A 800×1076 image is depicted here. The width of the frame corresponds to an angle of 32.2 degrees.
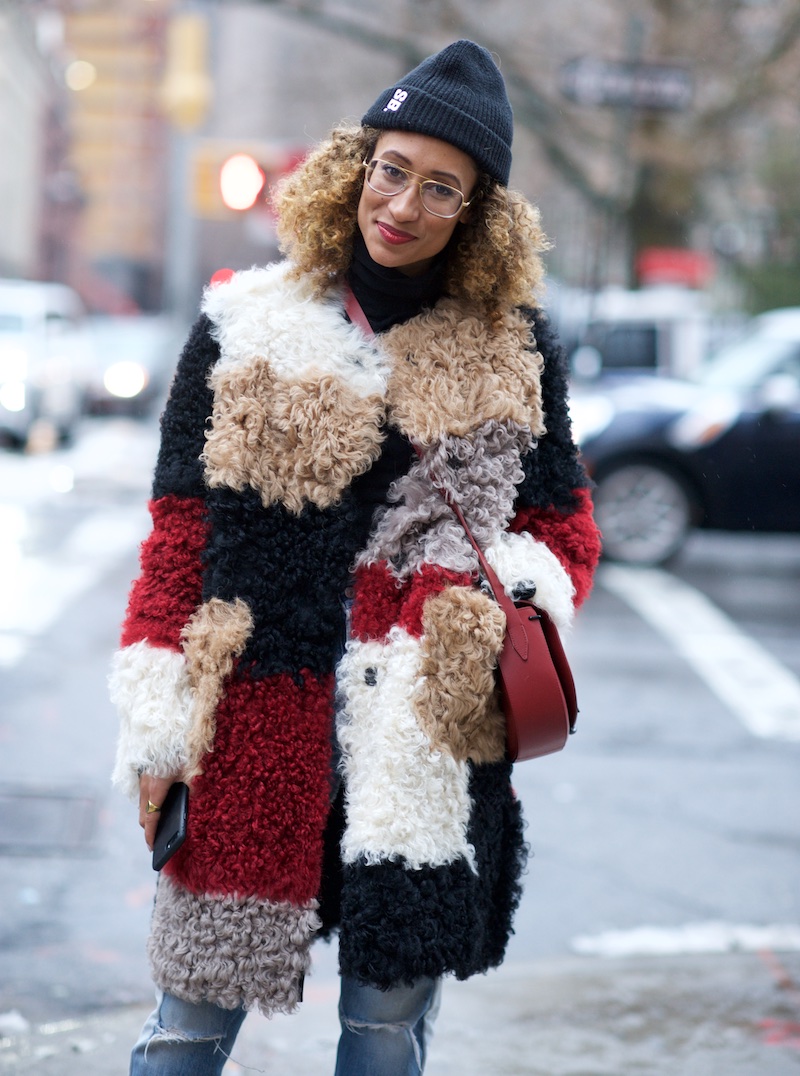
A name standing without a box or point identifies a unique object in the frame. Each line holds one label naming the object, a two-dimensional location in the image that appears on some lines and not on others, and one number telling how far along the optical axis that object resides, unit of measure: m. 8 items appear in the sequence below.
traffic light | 11.52
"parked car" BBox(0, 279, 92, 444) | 14.76
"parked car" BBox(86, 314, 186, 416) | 21.25
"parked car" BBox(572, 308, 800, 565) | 9.82
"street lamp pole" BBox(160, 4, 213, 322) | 16.47
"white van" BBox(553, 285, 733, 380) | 16.50
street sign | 12.08
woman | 2.19
